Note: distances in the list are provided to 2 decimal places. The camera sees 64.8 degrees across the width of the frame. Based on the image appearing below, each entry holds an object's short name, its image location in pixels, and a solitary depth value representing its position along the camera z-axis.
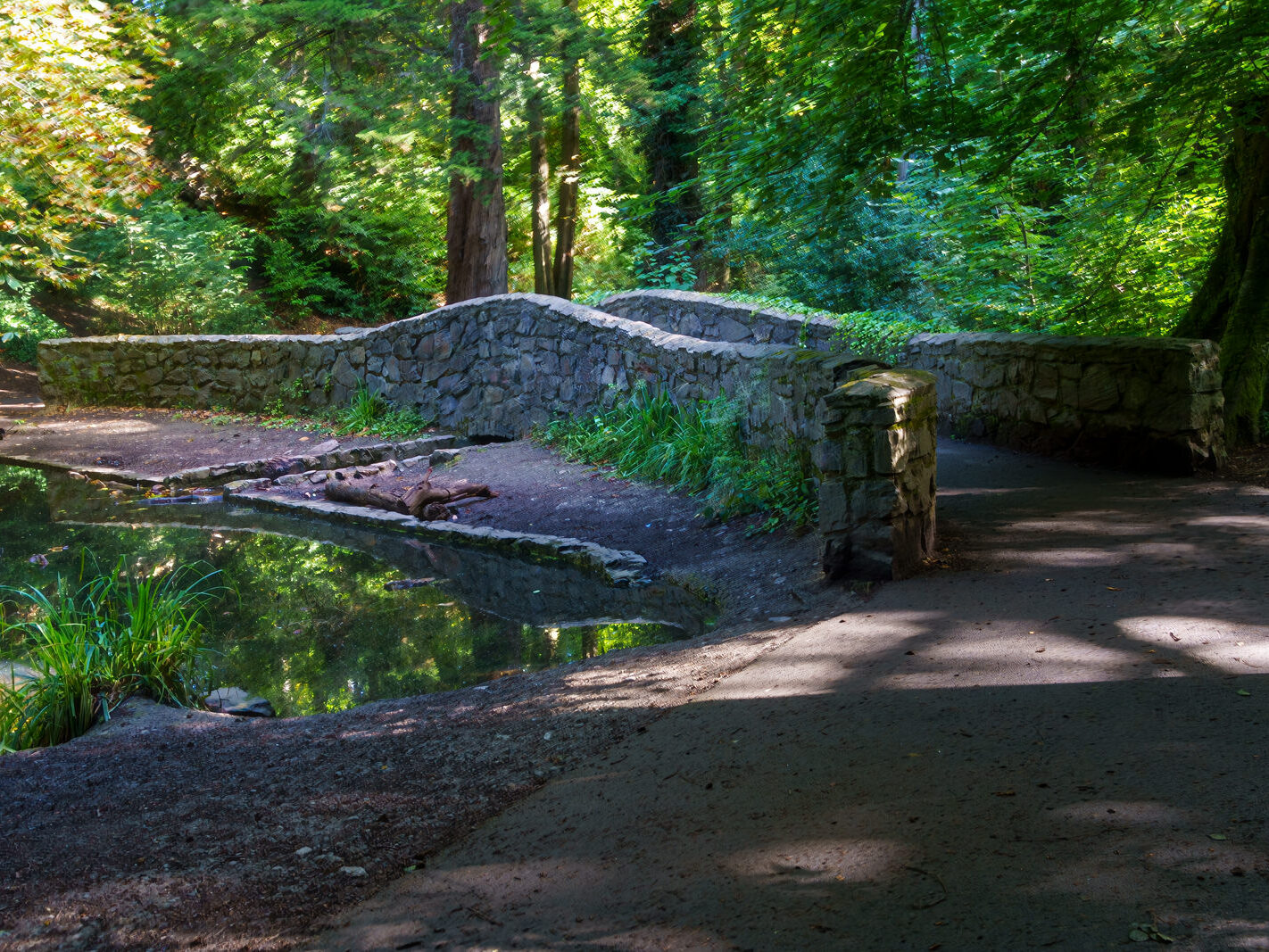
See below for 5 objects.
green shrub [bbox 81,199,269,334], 17.55
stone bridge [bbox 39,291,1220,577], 5.33
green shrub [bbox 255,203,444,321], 21.39
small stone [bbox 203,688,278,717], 4.97
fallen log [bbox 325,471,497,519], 9.42
